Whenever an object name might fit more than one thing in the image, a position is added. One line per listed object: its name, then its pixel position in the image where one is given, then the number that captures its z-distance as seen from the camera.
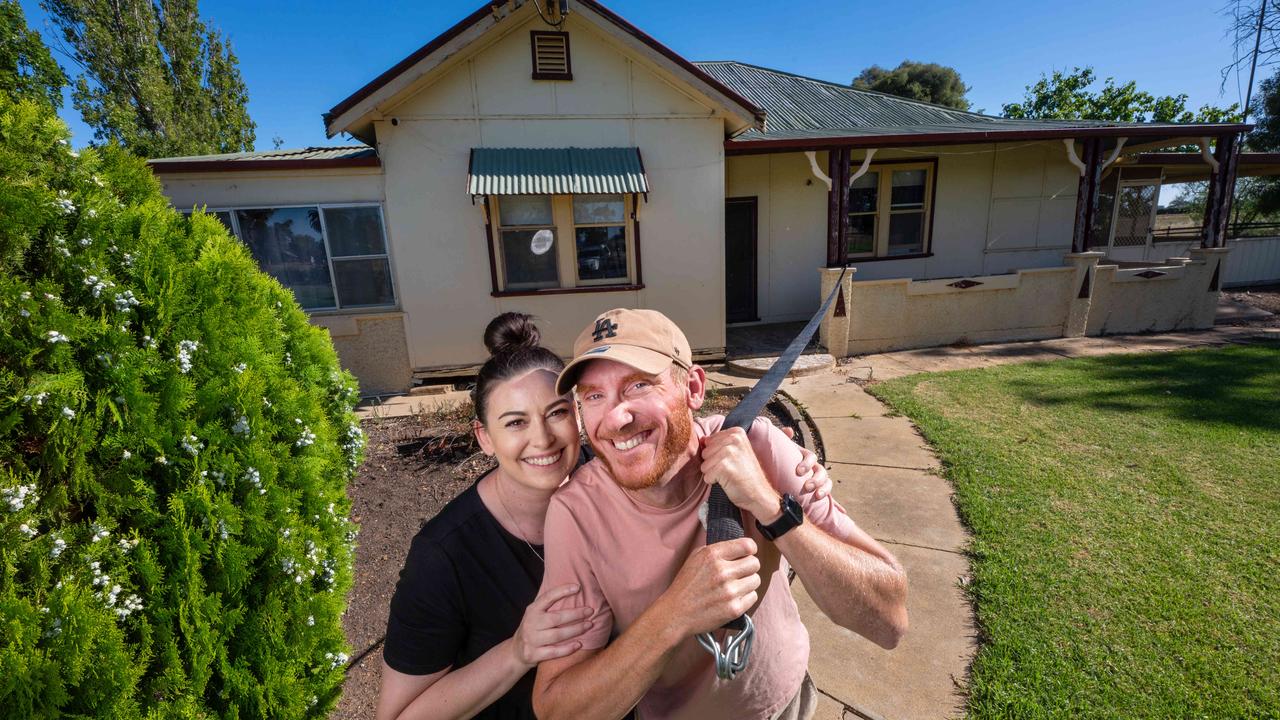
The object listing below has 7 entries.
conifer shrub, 1.19
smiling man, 1.22
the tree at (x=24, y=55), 16.31
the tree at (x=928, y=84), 33.00
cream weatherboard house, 7.42
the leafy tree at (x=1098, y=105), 29.57
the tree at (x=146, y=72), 17.48
